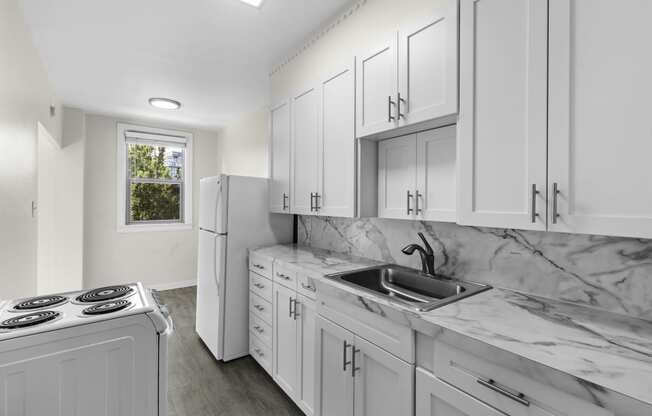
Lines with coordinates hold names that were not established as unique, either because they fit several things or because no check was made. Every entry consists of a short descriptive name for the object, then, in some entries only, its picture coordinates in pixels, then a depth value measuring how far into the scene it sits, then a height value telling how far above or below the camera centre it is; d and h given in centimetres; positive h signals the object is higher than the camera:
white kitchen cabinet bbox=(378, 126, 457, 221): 161 +18
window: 455 +40
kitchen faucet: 170 -27
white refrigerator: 263 -40
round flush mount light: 374 +126
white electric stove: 106 -58
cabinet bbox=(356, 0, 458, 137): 139 +68
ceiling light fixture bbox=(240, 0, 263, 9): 197 +132
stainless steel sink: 158 -43
